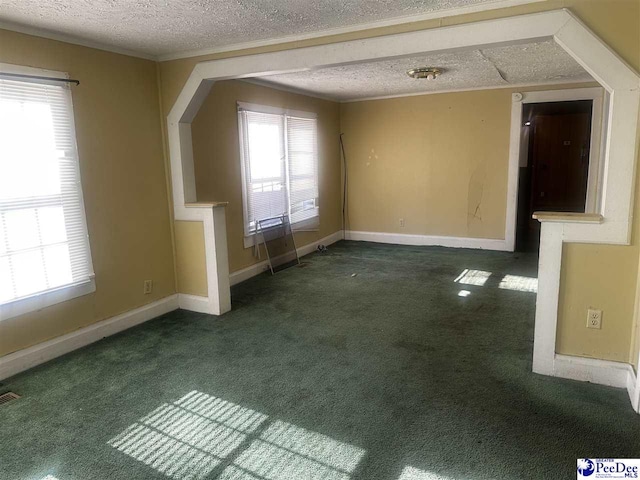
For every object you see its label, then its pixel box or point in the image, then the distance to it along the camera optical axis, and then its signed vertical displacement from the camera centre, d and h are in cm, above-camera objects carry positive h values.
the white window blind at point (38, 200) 283 -22
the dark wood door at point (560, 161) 724 -11
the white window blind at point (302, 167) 589 -8
